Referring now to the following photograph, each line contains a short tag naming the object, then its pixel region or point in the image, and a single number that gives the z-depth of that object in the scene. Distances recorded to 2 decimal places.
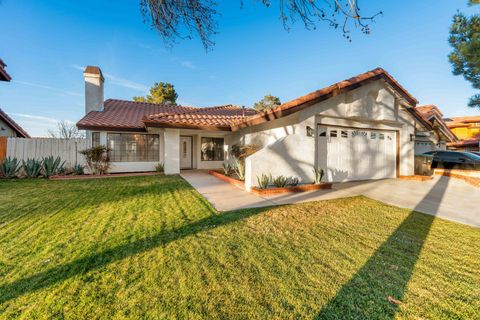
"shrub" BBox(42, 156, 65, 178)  11.11
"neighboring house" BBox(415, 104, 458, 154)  14.45
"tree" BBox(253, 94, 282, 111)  41.99
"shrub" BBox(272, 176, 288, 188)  7.96
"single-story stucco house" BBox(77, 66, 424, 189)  8.58
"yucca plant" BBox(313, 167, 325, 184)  8.66
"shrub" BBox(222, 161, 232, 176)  11.52
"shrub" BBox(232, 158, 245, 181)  9.41
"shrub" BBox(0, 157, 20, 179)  10.64
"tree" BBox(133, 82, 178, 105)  29.25
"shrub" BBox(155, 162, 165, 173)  13.86
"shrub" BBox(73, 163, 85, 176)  12.08
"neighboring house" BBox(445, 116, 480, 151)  29.81
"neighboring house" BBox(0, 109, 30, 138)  14.80
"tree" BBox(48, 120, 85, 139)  28.48
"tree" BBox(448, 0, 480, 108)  12.12
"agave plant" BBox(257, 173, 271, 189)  7.66
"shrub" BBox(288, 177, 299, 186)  8.52
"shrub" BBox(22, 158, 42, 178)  10.88
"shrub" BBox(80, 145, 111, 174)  11.89
